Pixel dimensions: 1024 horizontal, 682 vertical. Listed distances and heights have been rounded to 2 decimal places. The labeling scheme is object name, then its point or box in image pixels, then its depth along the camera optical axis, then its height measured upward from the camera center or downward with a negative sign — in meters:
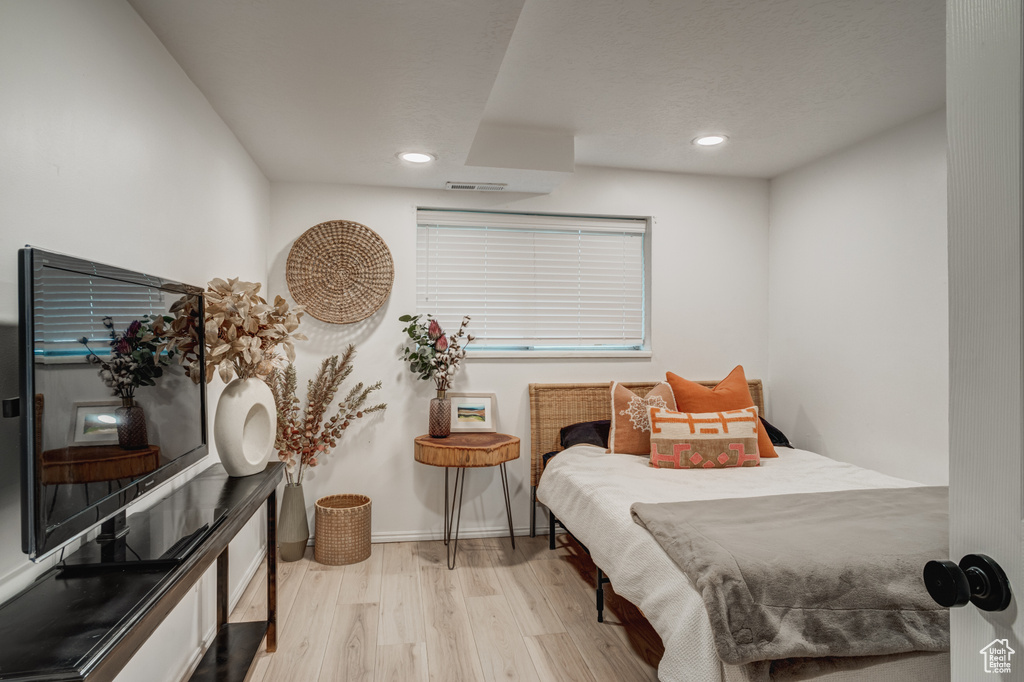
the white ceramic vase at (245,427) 2.03 -0.31
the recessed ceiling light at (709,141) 3.30 +1.13
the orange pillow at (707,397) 3.51 -0.34
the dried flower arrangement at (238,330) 2.02 +0.04
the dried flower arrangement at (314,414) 3.40 -0.44
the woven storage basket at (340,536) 3.31 -1.11
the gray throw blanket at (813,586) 1.63 -0.72
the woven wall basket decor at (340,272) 3.59 +0.42
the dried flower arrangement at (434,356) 3.56 -0.10
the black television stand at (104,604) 0.94 -0.51
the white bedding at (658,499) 1.73 -0.73
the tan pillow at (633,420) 3.45 -0.48
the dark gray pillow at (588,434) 3.58 -0.58
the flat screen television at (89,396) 1.04 -0.12
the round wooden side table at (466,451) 3.22 -0.62
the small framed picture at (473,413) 3.72 -0.47
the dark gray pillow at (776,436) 3.71 -0.61
